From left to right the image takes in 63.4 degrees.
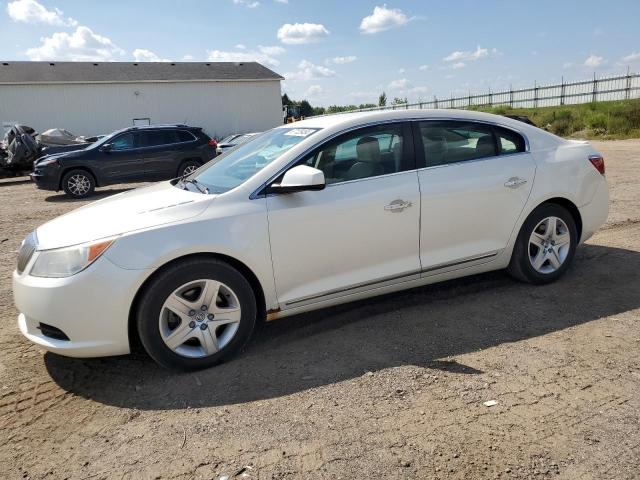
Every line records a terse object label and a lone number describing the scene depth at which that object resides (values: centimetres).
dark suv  1250
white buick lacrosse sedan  317
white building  3038
